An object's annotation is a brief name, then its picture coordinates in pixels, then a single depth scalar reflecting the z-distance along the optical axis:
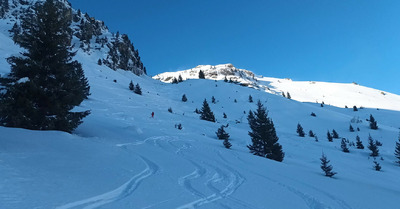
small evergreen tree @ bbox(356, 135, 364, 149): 26.43
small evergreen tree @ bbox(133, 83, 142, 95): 47.26
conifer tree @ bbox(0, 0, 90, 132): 8.86
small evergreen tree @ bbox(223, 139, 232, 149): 14.84
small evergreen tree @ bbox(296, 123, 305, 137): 31.17
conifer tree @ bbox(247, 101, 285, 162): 15.92
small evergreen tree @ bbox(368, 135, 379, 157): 22.14
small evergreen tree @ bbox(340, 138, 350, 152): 23.31
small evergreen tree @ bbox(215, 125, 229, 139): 19.80
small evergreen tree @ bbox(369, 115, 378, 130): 36.82
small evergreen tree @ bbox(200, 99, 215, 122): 34.66
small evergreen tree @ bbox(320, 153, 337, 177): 10.26
